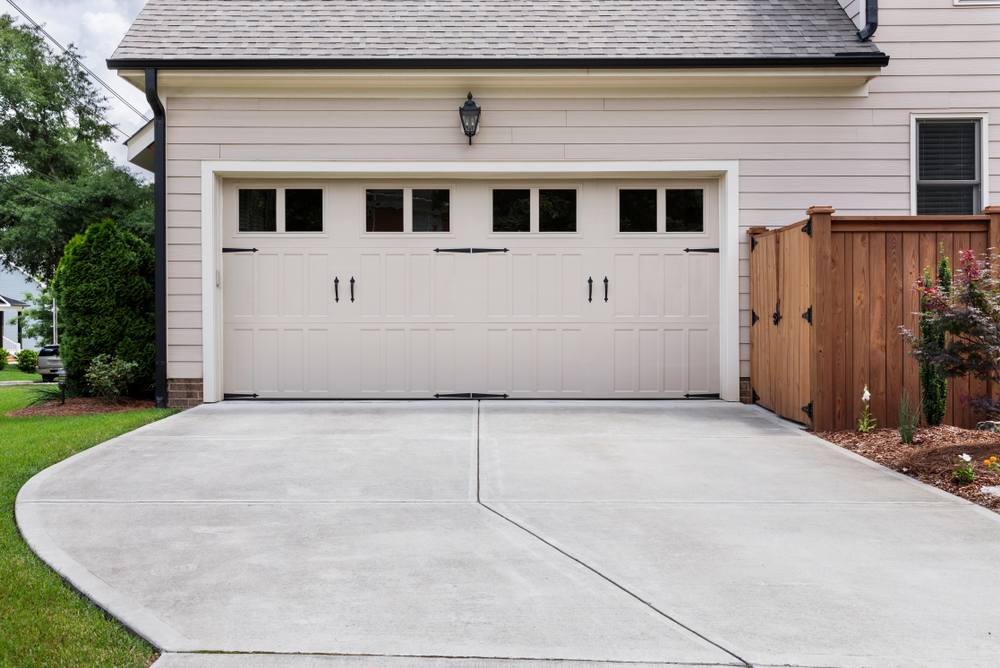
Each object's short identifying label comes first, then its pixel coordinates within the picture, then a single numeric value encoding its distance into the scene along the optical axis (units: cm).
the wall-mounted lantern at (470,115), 794
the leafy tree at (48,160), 2270
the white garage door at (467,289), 842
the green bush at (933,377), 582
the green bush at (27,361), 2384
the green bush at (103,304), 827
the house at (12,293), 4662
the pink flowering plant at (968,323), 520
